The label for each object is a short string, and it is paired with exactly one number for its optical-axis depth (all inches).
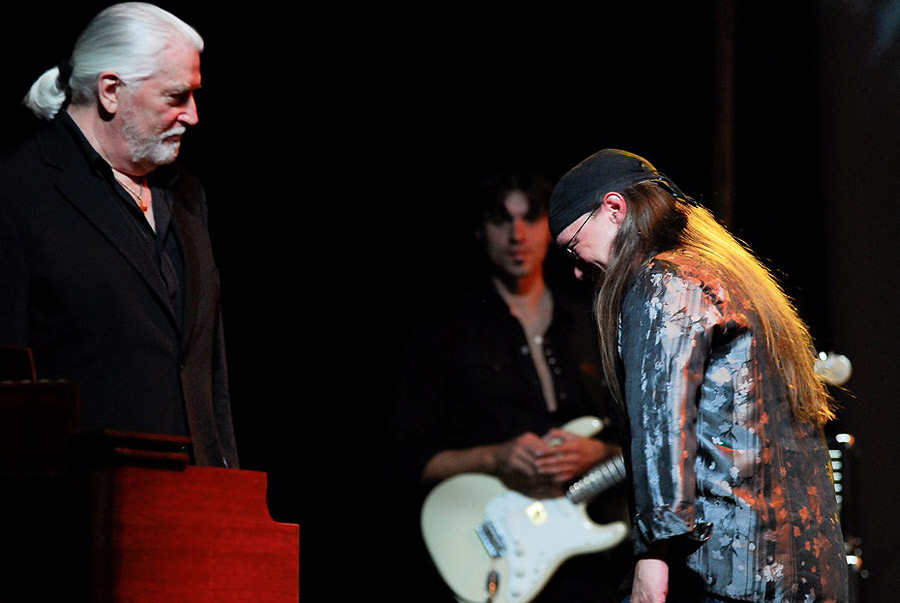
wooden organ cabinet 295.1
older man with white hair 315.8
